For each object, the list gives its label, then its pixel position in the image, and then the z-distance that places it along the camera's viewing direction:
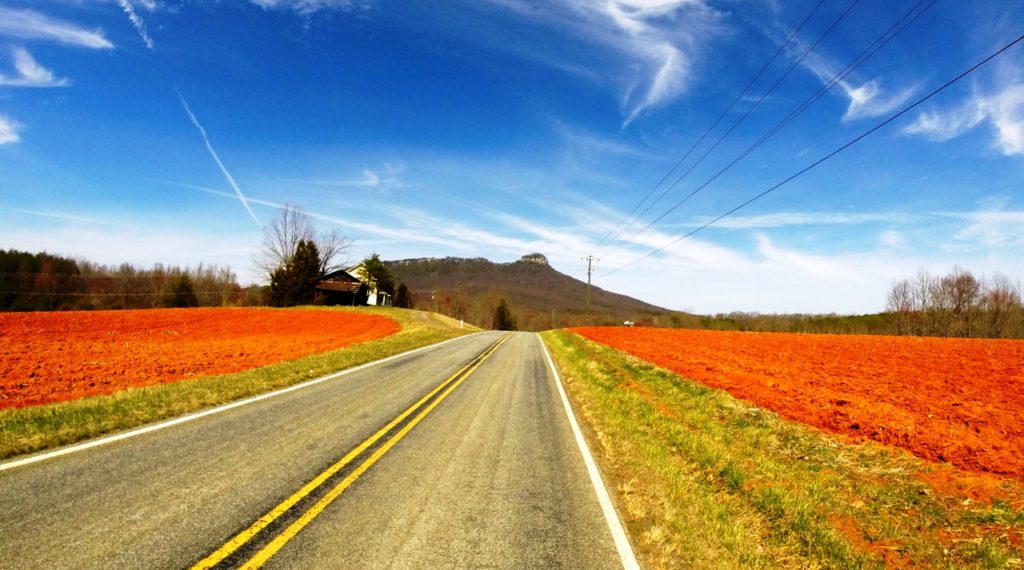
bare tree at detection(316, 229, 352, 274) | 63.97
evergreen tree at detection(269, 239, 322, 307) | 60.50
